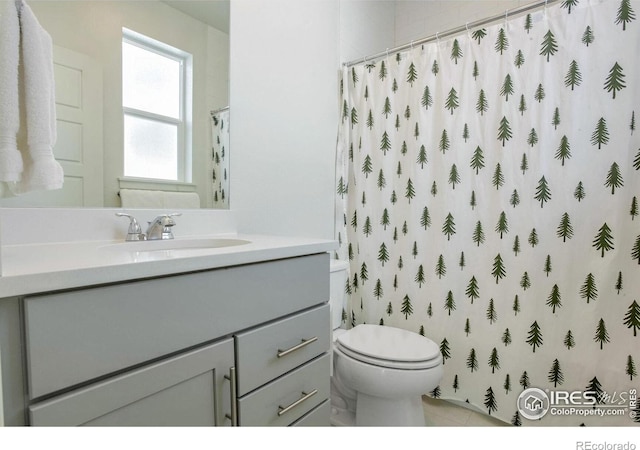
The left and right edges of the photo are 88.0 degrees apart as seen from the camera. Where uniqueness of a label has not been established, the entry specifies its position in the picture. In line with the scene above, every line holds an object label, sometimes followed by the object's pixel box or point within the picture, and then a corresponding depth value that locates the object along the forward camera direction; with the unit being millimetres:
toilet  1246
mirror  949
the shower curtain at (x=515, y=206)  1229
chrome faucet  1039
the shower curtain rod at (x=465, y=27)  1351
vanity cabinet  518
